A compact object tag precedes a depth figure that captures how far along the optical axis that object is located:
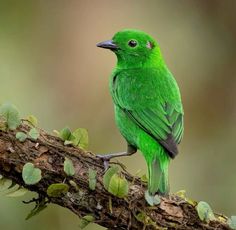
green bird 8.03
